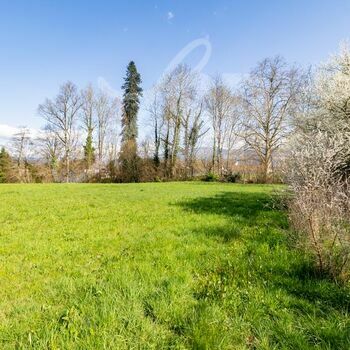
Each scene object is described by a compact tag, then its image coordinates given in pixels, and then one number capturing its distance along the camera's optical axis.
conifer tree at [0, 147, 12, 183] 43.94
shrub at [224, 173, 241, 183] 35.69
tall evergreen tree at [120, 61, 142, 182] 40.91
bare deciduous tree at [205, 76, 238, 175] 43.28
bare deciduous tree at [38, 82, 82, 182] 42.78
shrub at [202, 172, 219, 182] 36.81
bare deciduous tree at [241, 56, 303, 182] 36.44
